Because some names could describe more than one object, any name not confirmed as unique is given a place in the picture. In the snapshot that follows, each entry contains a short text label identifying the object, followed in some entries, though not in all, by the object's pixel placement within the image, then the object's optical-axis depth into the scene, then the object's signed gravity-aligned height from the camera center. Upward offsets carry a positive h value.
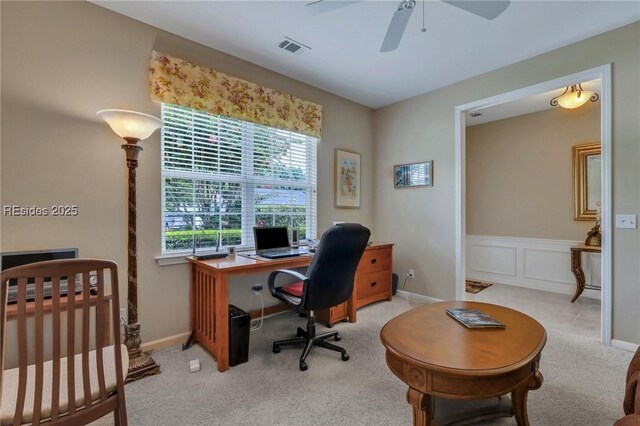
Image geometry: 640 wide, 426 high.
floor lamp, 1.95 -0.42
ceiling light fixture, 3.04 +1.23
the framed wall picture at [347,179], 3.75 +0.42
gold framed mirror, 3.68 +0.38
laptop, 2.69 -0.33
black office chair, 2.00 -0.51
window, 2.50 +0.31
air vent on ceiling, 2.53 +1.52
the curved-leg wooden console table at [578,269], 3.50 -0.75
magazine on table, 1.54 -0.64
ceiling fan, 1.53 +1.15
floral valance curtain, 2.34 +1.10
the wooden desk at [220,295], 2.06 -0.73
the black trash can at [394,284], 3.82 -1.01
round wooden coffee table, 1.15 -0.65
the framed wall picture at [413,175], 3.62 +0.47
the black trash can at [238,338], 2.12 -0.97
